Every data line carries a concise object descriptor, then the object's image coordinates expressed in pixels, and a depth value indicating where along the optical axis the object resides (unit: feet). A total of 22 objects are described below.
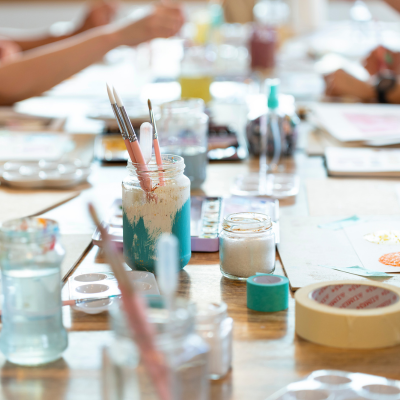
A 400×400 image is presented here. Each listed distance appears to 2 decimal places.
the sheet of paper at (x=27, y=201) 5.38
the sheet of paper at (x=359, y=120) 6.68
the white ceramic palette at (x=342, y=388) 3.77
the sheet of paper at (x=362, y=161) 5.92
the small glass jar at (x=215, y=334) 3.89
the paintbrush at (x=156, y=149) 4.52
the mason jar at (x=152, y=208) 4.51
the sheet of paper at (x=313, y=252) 4.48
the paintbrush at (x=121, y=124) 4.44
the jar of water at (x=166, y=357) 3.61
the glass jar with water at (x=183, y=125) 5.91
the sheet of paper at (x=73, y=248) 4.62
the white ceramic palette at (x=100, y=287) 4.29
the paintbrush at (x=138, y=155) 4.46
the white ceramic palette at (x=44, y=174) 5.79
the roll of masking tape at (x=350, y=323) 4.02
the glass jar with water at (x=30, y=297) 3.95
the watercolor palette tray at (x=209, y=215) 4.81
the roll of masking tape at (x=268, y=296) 4.26
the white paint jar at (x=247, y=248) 4.51
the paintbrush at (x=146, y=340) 3.56
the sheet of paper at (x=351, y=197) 5.27
